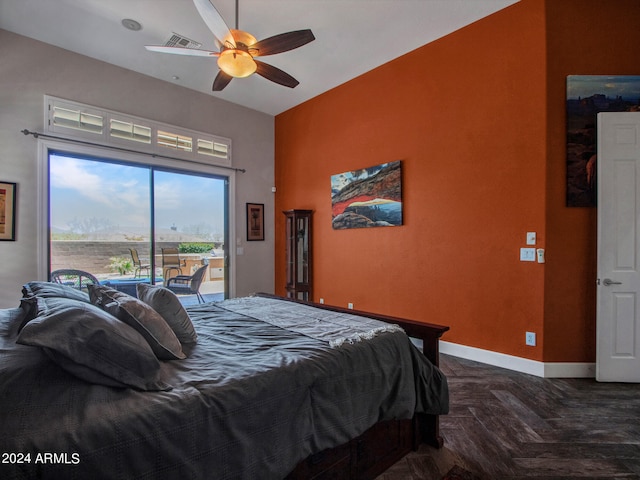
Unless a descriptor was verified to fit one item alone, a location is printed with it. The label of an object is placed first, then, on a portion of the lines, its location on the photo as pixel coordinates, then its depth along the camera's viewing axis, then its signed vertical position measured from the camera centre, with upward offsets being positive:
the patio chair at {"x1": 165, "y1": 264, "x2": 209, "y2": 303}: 4.51 -0.65
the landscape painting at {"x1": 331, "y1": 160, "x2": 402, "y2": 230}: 3.99 +0.57
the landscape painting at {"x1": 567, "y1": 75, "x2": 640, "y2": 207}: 2.91 +1.09
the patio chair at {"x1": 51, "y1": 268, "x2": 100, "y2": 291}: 3.69 -0.48
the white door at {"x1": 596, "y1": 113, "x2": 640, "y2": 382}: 2.82 +0.05
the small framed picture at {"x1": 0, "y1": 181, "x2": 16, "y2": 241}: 3.32 +0.29
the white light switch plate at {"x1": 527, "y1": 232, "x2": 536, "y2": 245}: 2.98 +0.02
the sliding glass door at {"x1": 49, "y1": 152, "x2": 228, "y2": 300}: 3.81 +0.24
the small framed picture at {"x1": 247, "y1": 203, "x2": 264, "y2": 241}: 5.35 +0.30
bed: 0.89 -0.56
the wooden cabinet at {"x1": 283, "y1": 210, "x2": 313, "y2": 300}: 4.98 -0.24
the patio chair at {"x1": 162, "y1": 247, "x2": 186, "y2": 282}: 4.49 -0.33
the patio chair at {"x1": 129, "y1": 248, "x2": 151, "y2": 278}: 4.26 -0.35
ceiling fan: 2.37 +1.53
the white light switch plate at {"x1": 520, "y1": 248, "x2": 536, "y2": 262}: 2.98 -0.14
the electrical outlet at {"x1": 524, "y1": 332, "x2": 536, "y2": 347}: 2.97 -0.94
